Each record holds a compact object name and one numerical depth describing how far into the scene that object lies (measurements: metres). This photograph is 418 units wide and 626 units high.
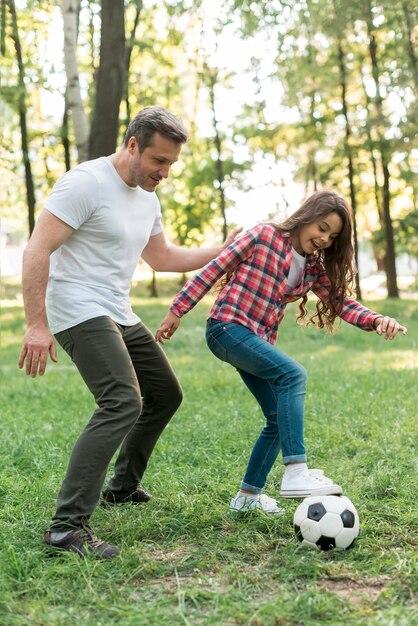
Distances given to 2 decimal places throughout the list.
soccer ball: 4.04
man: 4.09
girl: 4.40
